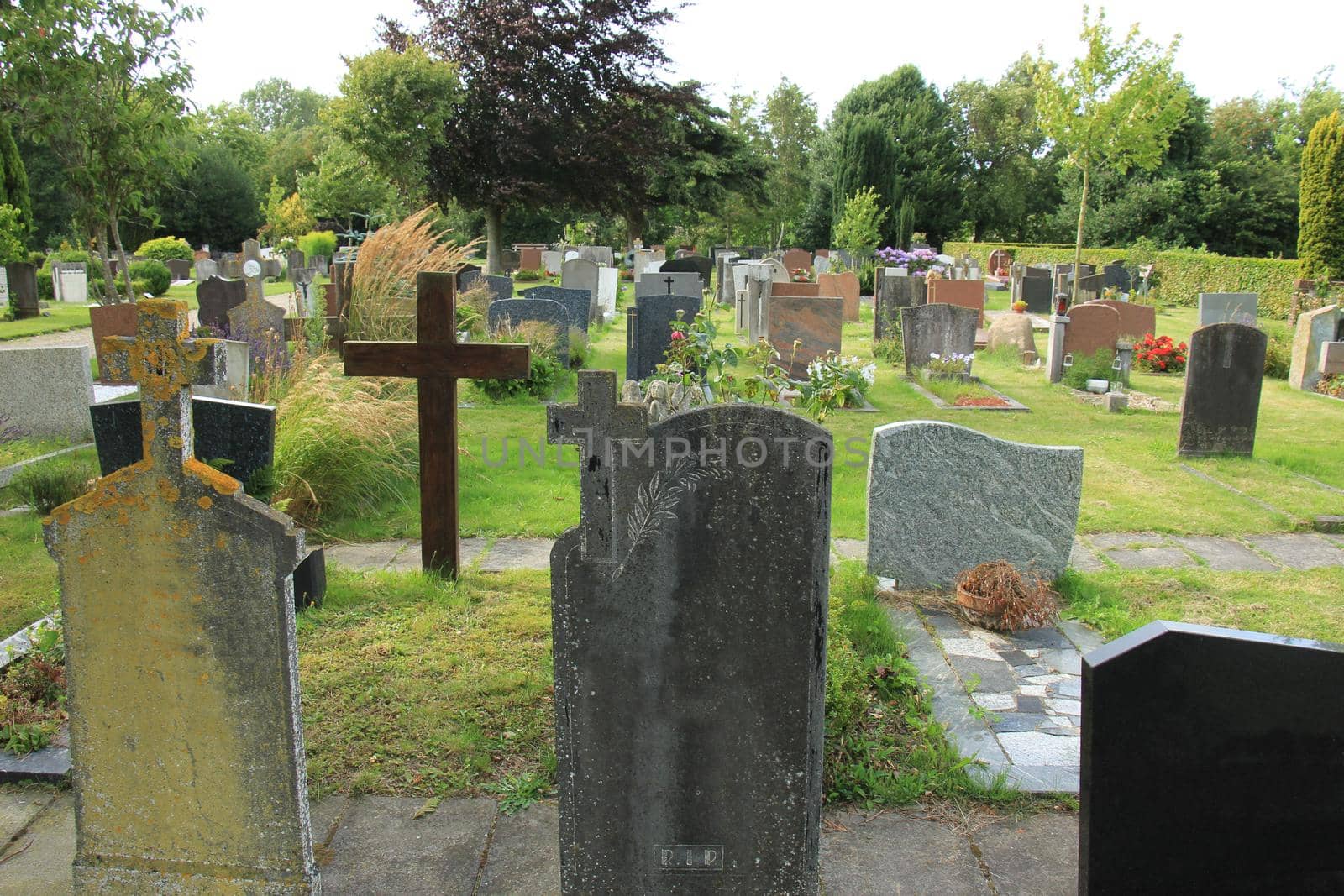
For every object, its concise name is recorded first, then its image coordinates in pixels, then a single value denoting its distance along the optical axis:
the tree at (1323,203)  24.06
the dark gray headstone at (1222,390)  8.78
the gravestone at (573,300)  14.05
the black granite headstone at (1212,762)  2.27
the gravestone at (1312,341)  13.12
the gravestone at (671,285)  15.46
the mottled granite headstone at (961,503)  5.53
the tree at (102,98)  9.15
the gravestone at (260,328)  9.66
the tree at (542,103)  32.50
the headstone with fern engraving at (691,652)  2.70
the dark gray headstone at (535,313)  12.69
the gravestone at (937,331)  13.04
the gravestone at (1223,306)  17.12
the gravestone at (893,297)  16.02
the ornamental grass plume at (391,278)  10.84
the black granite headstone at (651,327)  11.20
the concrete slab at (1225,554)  6.40
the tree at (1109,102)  20.41
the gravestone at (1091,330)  13.70
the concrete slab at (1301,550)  6.51
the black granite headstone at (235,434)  5.49
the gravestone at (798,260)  28.80
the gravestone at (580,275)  17.19
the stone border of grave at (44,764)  3.74
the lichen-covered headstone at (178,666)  2.72
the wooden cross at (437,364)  5.29
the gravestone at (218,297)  13.62
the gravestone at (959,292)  17.98
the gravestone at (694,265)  21.67
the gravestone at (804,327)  12.87
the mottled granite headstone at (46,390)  8.84
